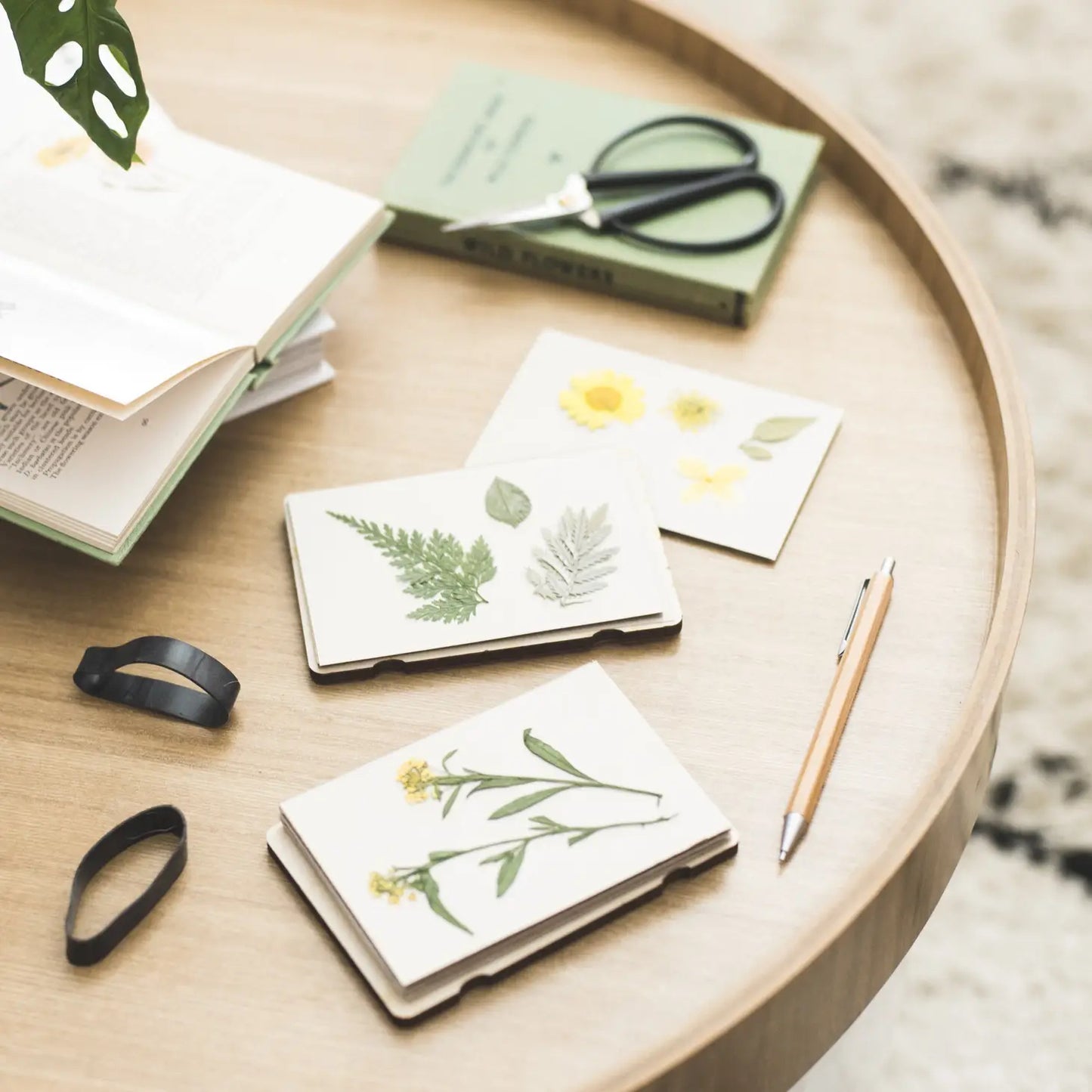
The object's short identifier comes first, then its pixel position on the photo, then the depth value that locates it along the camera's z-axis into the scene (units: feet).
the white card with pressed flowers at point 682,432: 3.40
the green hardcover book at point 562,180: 3.60
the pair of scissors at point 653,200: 3.62
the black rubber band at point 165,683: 3.22
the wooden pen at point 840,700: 3.14
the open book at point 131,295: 3.26
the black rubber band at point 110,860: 3.06
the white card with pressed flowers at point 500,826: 3.05
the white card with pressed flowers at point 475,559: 3.27
